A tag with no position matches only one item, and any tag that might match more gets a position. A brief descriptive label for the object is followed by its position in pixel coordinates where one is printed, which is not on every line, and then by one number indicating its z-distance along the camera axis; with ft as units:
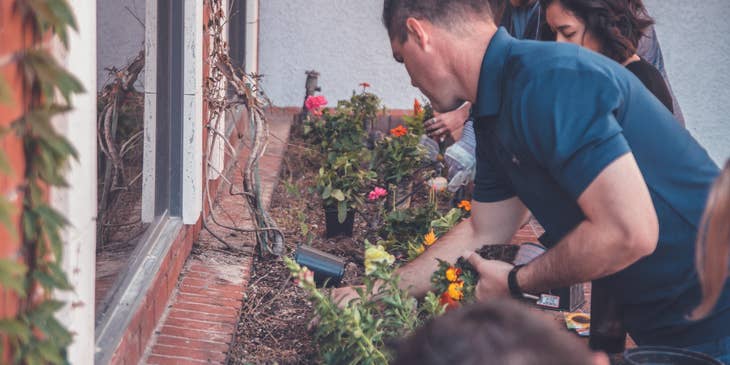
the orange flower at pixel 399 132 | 17.39
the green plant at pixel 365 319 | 8.01
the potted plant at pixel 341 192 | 14.99
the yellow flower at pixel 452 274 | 9.12
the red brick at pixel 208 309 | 11.09
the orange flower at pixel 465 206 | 14.28
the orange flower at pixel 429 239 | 12.24
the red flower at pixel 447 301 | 9.06
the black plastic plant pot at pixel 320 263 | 9.86
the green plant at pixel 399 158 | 17.11
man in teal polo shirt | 6.91
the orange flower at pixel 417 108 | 19.36
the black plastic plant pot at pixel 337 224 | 15.30
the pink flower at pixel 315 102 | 19.13
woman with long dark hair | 11.43
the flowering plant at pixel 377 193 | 15.29
